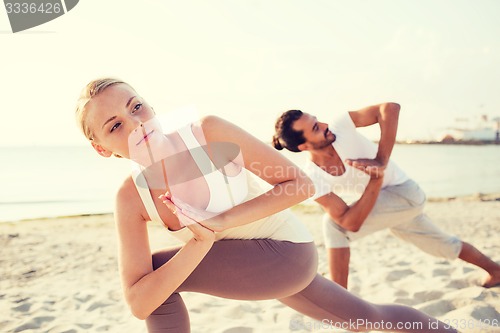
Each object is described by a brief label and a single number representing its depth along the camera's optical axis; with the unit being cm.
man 352
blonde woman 178
